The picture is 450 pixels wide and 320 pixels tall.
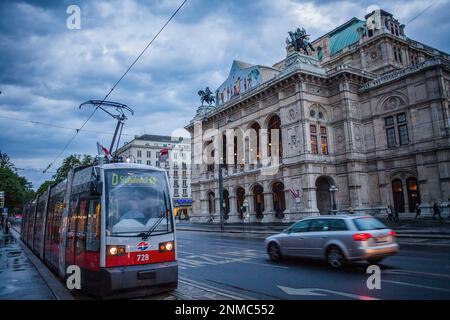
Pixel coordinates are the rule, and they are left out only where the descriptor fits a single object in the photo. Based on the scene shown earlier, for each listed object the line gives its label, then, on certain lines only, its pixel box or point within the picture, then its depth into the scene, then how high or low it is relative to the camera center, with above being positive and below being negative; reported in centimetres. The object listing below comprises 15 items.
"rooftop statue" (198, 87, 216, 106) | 5212 +1789
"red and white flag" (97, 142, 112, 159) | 919 +184
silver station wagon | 898 -124
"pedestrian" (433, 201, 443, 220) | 2654 -134
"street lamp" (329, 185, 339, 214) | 3002 +25
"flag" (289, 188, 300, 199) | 3315 +84
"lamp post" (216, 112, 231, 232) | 3018 +70
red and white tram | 666 -49
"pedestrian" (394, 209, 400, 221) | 2922 -184
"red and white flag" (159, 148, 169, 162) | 2243 +380
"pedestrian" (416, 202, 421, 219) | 2839 -136
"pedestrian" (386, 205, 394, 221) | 2945 -163
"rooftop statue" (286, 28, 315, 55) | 3650 +1871
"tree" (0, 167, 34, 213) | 4173 +387
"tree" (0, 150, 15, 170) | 5648 +1040
